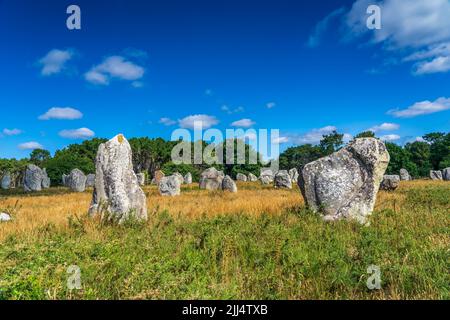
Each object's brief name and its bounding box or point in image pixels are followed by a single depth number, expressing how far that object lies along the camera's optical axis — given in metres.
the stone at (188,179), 57.28
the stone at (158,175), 51.22
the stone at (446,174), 51.91
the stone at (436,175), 58.22
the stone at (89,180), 49.83
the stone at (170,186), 26.52
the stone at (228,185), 30.40
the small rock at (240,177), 65.32
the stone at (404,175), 61.84
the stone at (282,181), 34.88
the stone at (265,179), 45.74
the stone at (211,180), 34.88
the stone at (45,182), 48.39
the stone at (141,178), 54.16
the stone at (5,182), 51.46
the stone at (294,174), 56.66
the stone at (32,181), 38.28
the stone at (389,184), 26.98
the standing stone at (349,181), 11.70
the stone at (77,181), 37.37
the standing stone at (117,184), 11.35
